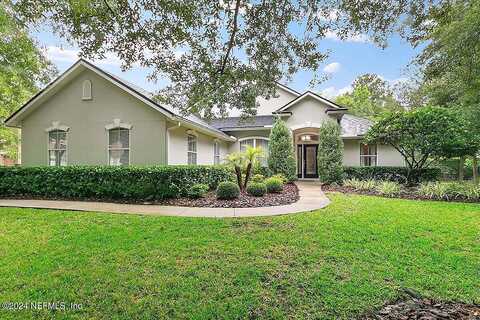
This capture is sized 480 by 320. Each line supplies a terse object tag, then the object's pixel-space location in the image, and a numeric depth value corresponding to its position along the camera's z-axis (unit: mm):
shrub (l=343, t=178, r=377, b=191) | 12836
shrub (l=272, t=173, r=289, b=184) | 14920
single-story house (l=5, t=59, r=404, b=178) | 12281
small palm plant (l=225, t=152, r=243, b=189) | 11469
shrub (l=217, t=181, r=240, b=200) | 9830
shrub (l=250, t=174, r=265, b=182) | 12758
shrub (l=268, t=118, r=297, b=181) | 15828
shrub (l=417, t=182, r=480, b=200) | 10336
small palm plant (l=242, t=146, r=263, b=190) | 11734
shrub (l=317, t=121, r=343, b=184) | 15023
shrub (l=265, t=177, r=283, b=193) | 11812
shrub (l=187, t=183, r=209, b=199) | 9898
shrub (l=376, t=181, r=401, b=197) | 11523
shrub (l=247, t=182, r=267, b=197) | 10758
